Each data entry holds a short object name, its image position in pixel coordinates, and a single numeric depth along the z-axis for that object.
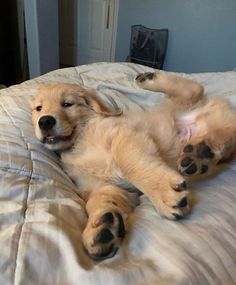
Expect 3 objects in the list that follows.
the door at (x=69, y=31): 2.73
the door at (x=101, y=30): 2.62
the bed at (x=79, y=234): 0.43
